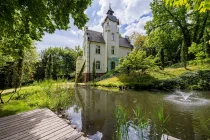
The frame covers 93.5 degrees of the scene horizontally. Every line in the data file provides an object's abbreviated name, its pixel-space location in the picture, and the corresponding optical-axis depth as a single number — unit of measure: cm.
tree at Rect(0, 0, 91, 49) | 309
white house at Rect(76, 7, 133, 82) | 1666
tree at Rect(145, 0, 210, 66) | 1444
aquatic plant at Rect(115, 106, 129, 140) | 216
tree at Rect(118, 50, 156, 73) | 1169
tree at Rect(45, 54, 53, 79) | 1763
